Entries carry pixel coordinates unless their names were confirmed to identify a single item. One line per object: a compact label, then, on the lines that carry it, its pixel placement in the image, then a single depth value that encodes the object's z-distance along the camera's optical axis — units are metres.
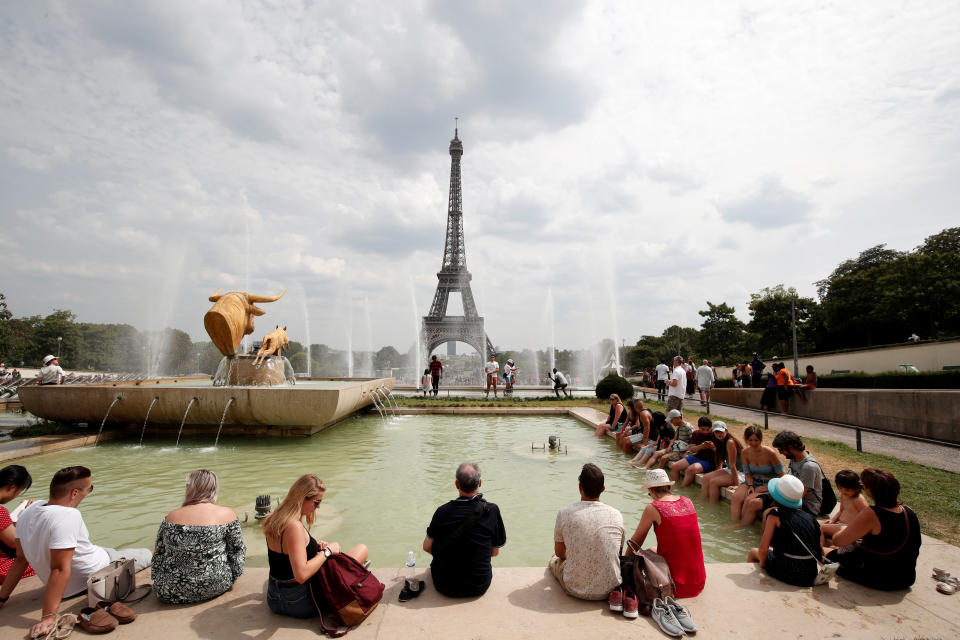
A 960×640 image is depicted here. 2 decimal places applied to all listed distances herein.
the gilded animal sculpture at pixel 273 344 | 13.77
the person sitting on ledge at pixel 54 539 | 3.13
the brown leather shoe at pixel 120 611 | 3.14
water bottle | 3.54
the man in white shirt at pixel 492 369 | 20.19
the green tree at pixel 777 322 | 43.06
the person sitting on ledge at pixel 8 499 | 3.59
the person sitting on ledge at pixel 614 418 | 11.10
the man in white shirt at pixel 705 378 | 14.64
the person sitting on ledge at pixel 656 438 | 8.52
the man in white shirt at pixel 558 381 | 20.12
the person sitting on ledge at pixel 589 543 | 3.40
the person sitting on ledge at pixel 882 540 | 3.54
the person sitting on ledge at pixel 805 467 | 4.96
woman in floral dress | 3.31
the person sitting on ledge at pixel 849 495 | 3.95
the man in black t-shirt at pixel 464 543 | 3.46
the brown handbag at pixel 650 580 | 3.33
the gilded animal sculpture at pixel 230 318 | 12.93
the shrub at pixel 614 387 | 18.38
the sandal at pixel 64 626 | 3.02
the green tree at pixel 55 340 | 57.28
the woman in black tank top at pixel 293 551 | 3.12
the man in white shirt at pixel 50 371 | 11.86
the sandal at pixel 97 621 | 3.03
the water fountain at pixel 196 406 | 10.58
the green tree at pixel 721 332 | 47.91
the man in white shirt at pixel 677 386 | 11.65
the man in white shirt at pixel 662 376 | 19.30
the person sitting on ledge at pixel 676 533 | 3.51
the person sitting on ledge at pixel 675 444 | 8.06
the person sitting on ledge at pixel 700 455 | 7.22
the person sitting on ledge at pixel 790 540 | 3.69
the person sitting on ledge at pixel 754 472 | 5.46
